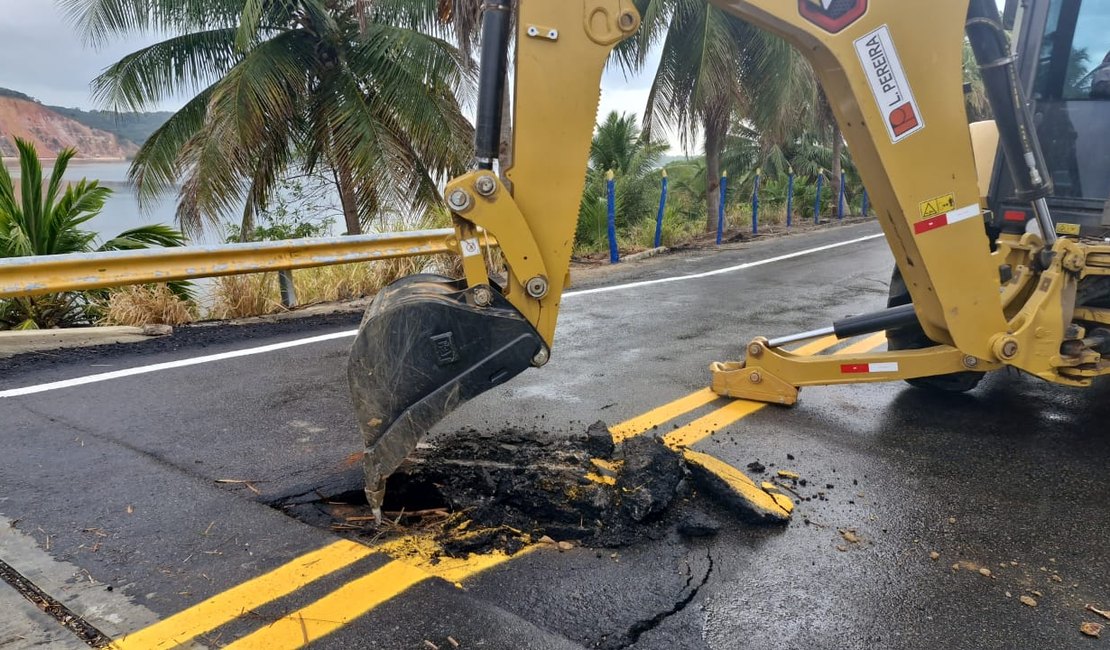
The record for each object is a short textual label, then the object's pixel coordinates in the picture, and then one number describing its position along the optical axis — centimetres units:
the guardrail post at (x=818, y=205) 1964
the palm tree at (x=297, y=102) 1154
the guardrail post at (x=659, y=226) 1250
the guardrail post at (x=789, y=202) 1824
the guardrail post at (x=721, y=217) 1453
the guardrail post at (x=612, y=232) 1104
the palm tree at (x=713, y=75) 1504
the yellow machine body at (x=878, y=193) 269
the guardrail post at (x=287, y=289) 739
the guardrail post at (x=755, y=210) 1594
